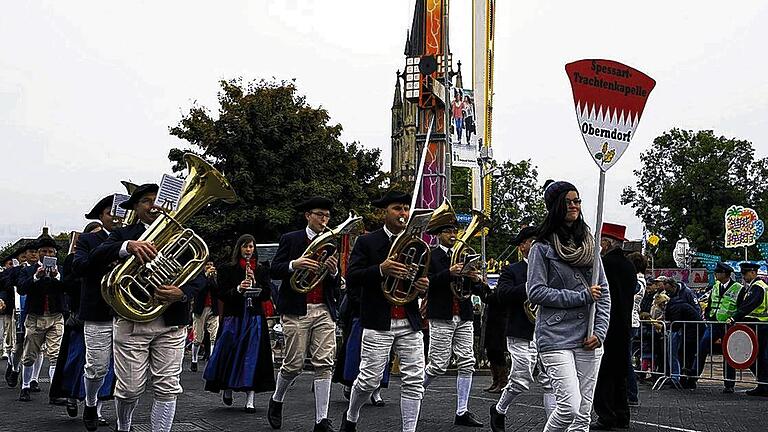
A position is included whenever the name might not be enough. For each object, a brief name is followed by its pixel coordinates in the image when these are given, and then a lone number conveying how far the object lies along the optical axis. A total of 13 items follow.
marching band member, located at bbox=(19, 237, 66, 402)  13.98
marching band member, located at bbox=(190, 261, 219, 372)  20.12
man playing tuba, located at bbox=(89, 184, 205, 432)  8.16
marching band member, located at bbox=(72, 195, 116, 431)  9.74
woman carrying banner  6.95
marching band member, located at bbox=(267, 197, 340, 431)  10.20
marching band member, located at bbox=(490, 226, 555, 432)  10.19
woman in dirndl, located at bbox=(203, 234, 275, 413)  12.29
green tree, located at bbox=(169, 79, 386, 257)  38.00
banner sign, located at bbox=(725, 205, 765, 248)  37.34
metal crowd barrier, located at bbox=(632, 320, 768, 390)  16.98
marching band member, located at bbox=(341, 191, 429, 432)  8.79
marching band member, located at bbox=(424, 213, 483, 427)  11.02
